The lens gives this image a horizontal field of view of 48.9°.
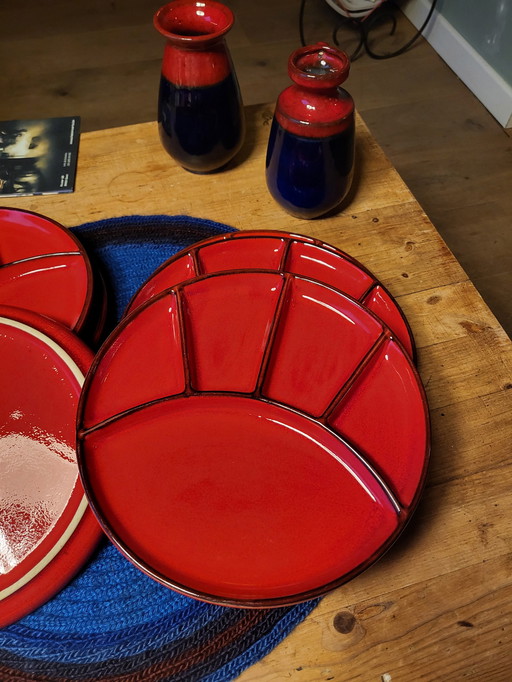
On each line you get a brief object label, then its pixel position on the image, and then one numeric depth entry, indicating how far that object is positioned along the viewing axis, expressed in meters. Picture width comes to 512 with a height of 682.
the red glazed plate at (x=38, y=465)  0.52
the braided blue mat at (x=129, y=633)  0.51
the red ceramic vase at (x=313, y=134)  0.66
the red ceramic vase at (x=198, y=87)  0.70
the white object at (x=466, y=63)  1.66
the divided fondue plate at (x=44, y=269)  0.67
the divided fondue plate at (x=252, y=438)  0.48
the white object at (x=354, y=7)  1.85
